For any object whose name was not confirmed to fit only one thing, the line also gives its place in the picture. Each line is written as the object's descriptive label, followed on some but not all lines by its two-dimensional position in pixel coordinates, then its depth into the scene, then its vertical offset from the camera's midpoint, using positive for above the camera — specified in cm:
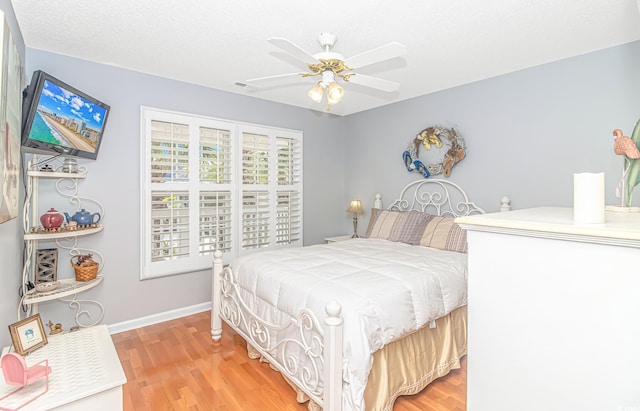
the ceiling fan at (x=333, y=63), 195 +94
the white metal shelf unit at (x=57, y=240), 246 -30
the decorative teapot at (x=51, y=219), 254 -12
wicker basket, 278 -57
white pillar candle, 96 +1
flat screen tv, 233 +68
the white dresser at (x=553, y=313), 85 -33
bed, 176 -72
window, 336 +16
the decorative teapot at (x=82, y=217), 274 -11
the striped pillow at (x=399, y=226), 361 -27
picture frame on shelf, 157 -67
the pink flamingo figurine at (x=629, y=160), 127 +17
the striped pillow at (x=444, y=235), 313 -33
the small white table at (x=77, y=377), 133 -79
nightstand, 462 -52
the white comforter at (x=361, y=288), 177 -56
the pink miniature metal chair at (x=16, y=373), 132 -70
